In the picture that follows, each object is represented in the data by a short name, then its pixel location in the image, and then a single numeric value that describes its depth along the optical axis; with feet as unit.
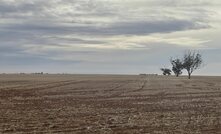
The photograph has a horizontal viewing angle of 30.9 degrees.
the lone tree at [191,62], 370.04
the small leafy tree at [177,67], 398.38
